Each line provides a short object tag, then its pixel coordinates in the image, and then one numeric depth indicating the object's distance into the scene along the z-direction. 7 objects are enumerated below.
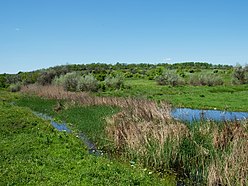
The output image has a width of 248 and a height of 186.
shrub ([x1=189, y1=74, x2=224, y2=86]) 57.74
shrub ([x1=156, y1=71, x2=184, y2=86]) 59.80
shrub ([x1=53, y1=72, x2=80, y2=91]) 51.93
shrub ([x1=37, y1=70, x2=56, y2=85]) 64.85
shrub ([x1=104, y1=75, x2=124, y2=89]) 54.36
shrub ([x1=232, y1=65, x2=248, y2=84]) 56.71
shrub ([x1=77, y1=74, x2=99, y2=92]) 50.19
